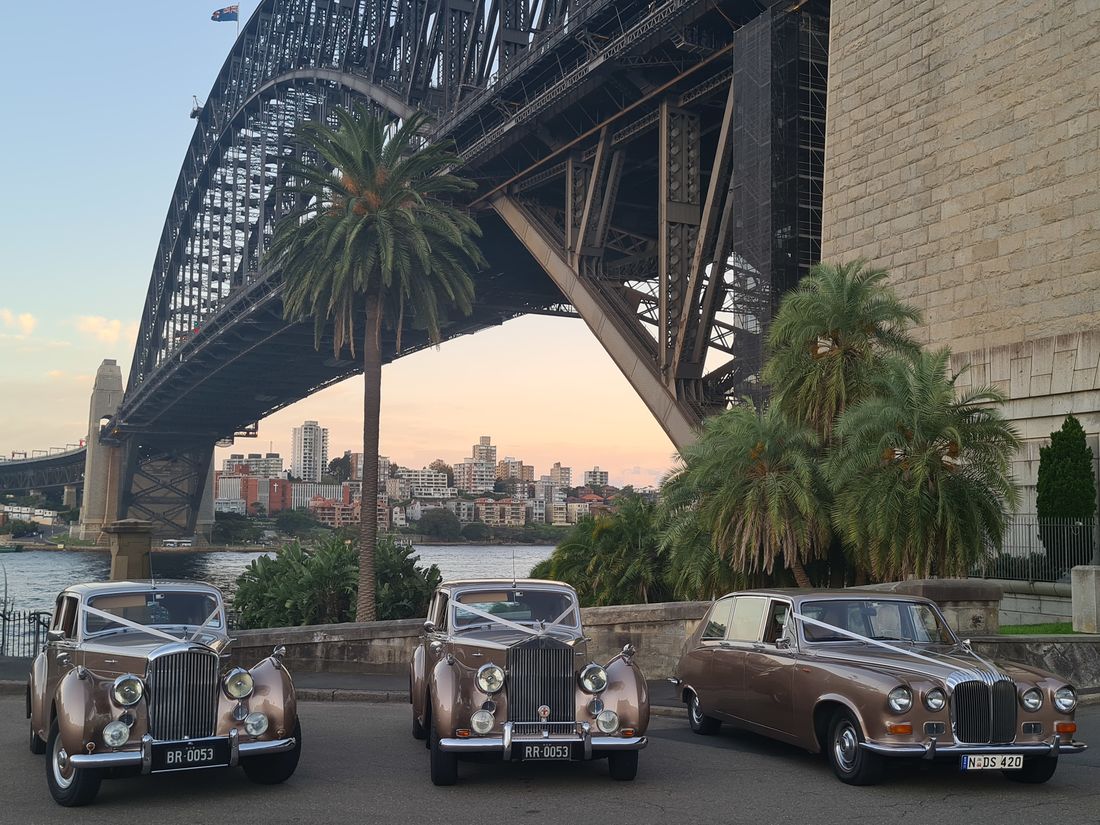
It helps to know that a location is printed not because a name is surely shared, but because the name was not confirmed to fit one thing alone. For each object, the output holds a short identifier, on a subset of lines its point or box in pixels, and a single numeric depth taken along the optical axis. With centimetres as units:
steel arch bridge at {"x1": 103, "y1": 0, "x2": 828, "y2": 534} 2620
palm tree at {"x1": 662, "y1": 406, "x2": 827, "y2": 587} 1806
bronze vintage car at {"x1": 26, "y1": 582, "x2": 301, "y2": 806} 805
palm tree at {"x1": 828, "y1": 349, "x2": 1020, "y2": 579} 1653
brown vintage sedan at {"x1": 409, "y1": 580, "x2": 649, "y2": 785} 868
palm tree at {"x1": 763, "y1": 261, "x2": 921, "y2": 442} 1912
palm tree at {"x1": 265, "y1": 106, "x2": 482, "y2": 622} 3262
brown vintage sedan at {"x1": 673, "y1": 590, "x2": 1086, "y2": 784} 848
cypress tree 1814
